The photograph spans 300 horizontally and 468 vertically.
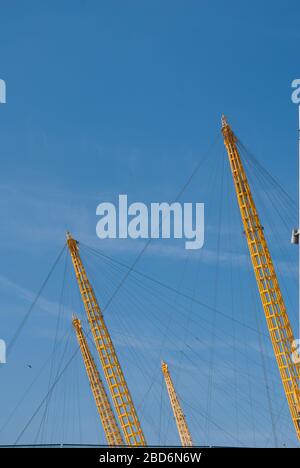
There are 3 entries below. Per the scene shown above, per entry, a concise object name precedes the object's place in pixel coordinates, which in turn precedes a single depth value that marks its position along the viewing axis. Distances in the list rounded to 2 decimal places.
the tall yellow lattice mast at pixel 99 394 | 172.29
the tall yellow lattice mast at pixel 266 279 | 120.06
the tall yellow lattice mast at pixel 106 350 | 152.62
